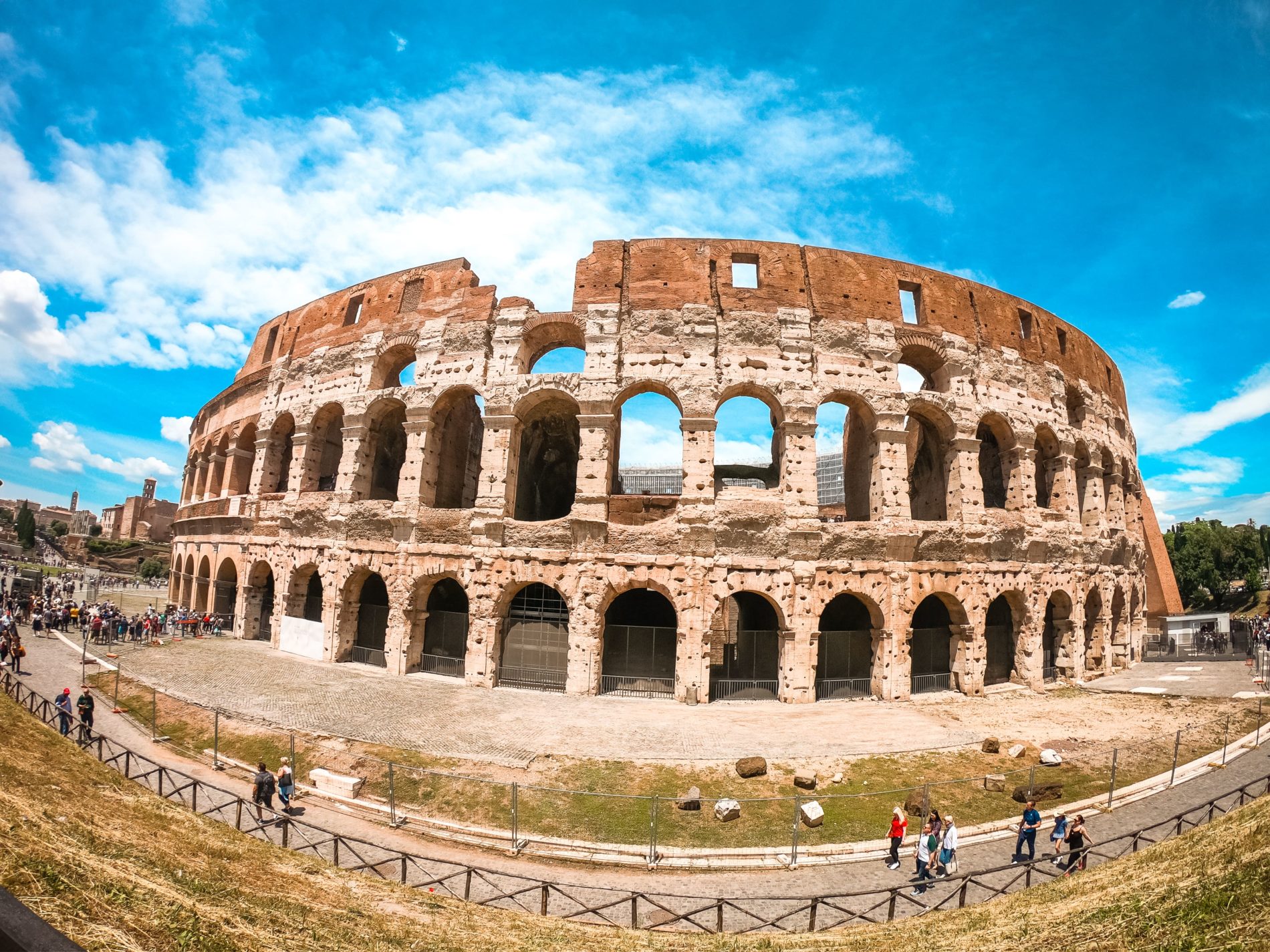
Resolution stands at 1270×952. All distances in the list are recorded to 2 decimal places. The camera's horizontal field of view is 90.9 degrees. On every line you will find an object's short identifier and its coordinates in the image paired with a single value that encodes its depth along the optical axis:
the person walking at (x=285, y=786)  10.88
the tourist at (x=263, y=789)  10.44
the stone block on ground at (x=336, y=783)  11.55
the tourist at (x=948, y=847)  9.19
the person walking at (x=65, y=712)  13.05
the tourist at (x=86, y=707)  13.61
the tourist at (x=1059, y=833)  9.76
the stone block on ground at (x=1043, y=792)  12.01
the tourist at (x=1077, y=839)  9.44
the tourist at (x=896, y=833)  9.69
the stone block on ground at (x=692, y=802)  11.02
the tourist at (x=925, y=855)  9.13
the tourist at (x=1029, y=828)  9.31
